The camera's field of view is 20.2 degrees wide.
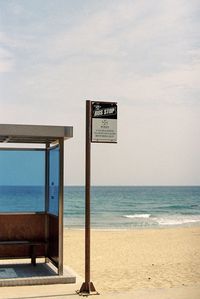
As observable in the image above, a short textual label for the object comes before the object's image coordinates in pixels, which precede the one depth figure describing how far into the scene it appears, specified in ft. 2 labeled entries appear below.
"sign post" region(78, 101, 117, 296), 22.86
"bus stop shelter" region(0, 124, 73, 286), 28.12
